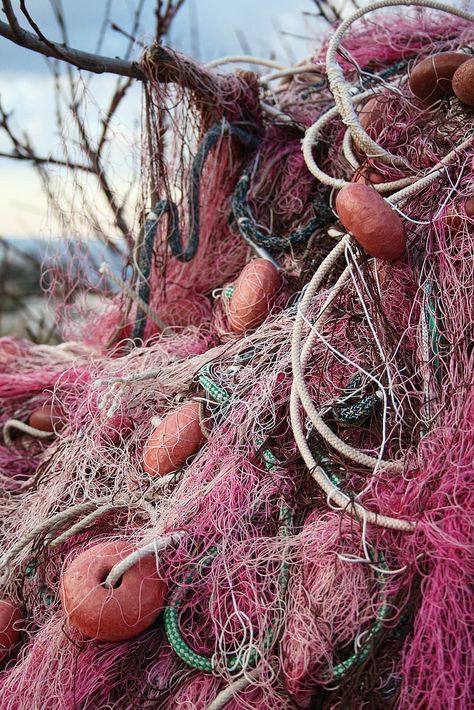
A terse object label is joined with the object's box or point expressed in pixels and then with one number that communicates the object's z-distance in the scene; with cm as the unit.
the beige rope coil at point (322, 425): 133
